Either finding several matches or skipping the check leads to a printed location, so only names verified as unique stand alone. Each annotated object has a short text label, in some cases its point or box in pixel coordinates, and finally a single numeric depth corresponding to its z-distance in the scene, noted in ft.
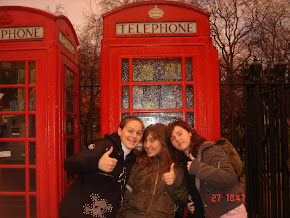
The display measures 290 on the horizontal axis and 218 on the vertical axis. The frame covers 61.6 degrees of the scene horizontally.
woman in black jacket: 6.72
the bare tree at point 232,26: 38.55
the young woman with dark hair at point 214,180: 6.70
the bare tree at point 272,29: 36.99
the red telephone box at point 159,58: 8.79
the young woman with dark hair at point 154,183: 7.19
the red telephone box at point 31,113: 8.58
